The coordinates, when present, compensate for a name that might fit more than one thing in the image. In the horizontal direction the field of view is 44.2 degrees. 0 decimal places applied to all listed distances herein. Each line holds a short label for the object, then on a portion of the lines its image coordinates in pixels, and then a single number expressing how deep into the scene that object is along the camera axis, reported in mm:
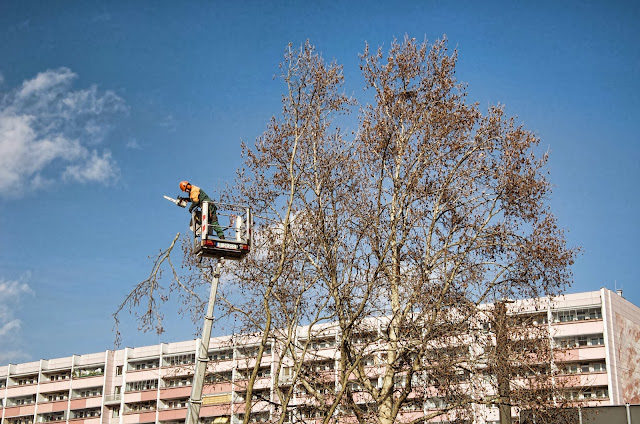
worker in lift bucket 14484
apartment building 76000
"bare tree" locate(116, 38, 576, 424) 22359
